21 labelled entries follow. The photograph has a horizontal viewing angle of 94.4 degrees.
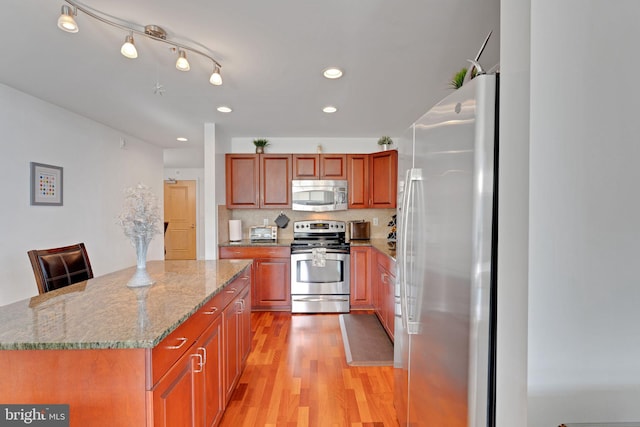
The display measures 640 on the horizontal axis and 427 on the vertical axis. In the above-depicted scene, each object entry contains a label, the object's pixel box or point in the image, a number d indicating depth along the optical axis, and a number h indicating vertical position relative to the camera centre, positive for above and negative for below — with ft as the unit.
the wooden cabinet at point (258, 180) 13.34 +1.34
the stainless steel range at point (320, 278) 12.37 -2.85
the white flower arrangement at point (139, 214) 4.94 -0.08
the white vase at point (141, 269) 5.15 -1.10
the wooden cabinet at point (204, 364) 3.52 -2.37
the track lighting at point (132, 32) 4.68 +3.25
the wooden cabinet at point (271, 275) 12.46 -2.74
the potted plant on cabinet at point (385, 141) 13.47 +3.16
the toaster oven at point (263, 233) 13.83 -1.10
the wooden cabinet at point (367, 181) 13.44 +1.35
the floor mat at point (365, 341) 8.54 -4.29
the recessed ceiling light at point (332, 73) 7.09 +3.37
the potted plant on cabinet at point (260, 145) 13.42 +2.94
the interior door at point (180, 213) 23.84 -0.30
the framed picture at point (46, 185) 9.45 +0.80
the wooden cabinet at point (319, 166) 13.53 +2.02
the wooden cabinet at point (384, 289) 9.29 -2.84
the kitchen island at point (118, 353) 3.13 -1.65
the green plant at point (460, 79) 4.52 +2.05
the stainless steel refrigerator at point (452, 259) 3.26 -0.62
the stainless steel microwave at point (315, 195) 13.44 +0.68
